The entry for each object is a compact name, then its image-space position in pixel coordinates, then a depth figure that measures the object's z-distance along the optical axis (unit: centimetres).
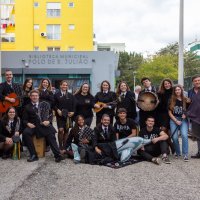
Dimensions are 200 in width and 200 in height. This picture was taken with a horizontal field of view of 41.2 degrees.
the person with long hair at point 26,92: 625
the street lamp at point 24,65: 1904
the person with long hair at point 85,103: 626
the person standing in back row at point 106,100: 622
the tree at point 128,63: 4848
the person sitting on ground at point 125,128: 605
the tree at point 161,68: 3294
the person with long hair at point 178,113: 599
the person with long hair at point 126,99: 624
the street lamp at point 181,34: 1012
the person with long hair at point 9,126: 594
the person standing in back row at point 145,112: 623
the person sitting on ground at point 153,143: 575
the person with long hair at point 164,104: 616
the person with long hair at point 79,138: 574
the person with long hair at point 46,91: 622
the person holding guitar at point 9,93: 621
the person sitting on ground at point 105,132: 586
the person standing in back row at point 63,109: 619
